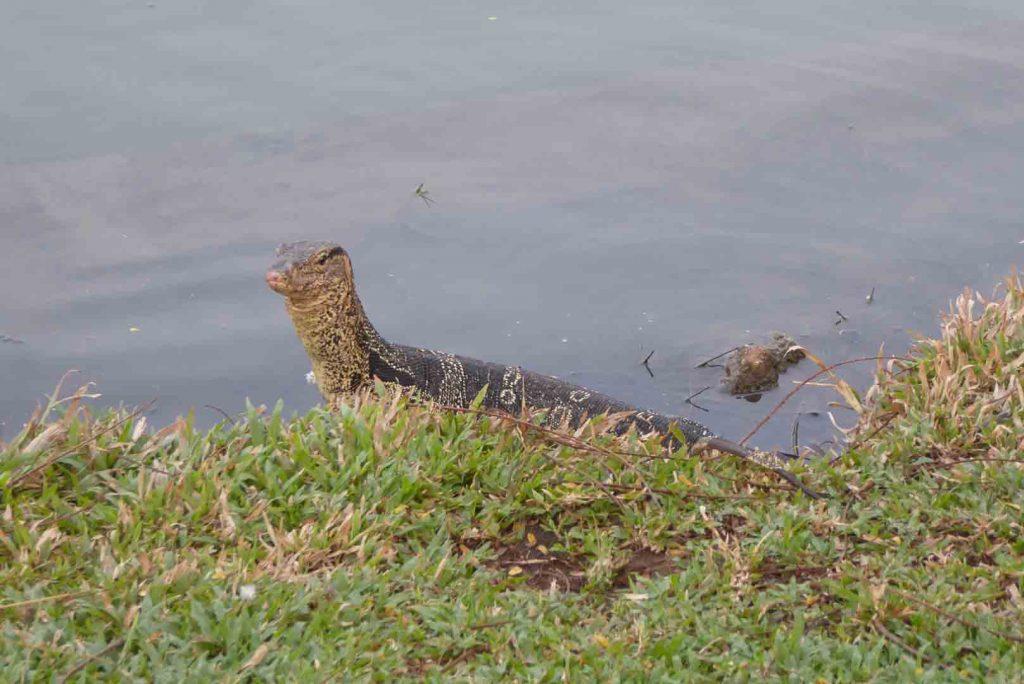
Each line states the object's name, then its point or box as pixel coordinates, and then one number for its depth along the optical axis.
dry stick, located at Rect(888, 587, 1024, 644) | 6.38
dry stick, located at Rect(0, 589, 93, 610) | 6.28
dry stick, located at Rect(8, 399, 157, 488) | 7.29
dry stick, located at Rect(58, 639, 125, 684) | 5.91
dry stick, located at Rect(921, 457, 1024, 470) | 8.09
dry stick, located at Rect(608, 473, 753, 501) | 7.80
